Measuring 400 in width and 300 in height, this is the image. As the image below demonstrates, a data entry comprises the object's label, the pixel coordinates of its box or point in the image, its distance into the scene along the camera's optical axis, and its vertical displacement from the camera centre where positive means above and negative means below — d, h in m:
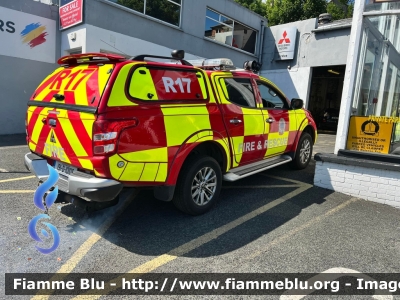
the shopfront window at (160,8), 10.64 +3.55
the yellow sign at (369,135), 4.93 -0.22
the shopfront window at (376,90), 4.94 +0.57
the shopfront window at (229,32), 13.66 +3.80
